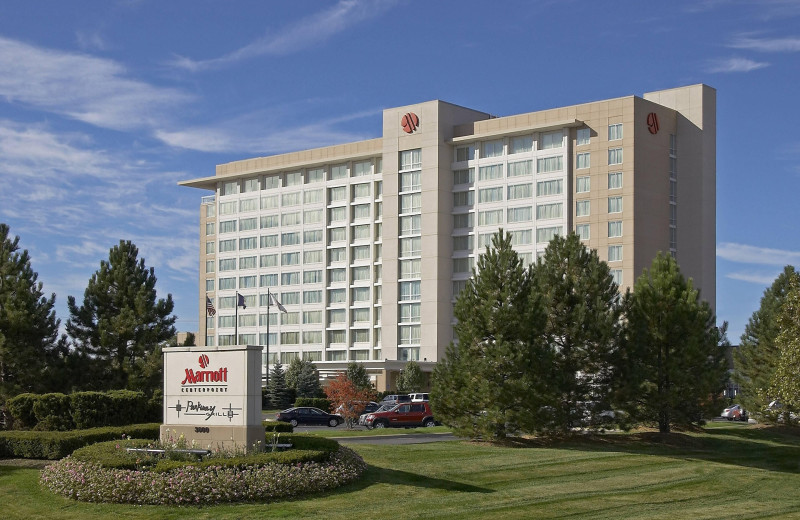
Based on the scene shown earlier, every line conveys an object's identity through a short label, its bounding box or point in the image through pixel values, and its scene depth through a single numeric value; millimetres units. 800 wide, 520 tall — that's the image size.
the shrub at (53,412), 35781
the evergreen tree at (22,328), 43906
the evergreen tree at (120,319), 48844
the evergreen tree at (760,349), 57406
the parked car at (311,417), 67875
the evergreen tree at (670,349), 44159
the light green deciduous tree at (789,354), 36156
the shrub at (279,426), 35000
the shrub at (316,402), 84312
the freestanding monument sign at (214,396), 27127
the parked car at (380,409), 62162
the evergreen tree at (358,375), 96000
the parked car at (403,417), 61156
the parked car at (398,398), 83375
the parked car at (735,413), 74938
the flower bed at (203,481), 23844
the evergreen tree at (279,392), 94188
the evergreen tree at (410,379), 103375
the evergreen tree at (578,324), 40875
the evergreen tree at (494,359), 37656
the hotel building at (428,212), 101125
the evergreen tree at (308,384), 97625
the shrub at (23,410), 36438
